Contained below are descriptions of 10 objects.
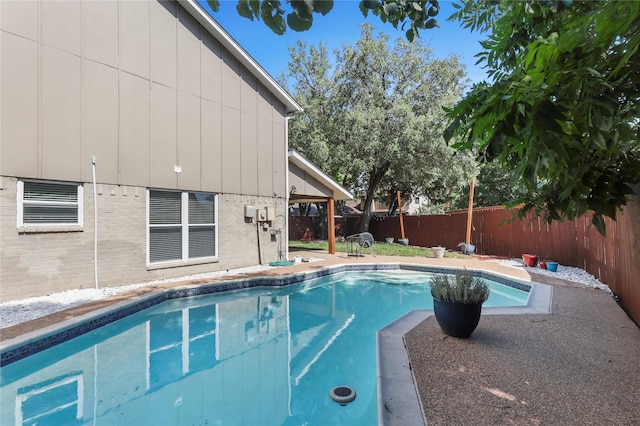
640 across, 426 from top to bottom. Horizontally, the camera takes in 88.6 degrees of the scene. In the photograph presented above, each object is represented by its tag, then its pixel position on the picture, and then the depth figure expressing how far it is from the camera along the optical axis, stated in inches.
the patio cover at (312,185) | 468.8
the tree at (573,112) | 48.6
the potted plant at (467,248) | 543.2
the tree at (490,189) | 941.8
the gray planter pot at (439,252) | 505.4
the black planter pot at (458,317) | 156.4
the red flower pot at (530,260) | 398.0
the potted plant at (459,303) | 156.3
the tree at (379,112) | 660.1
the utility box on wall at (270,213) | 418.4
